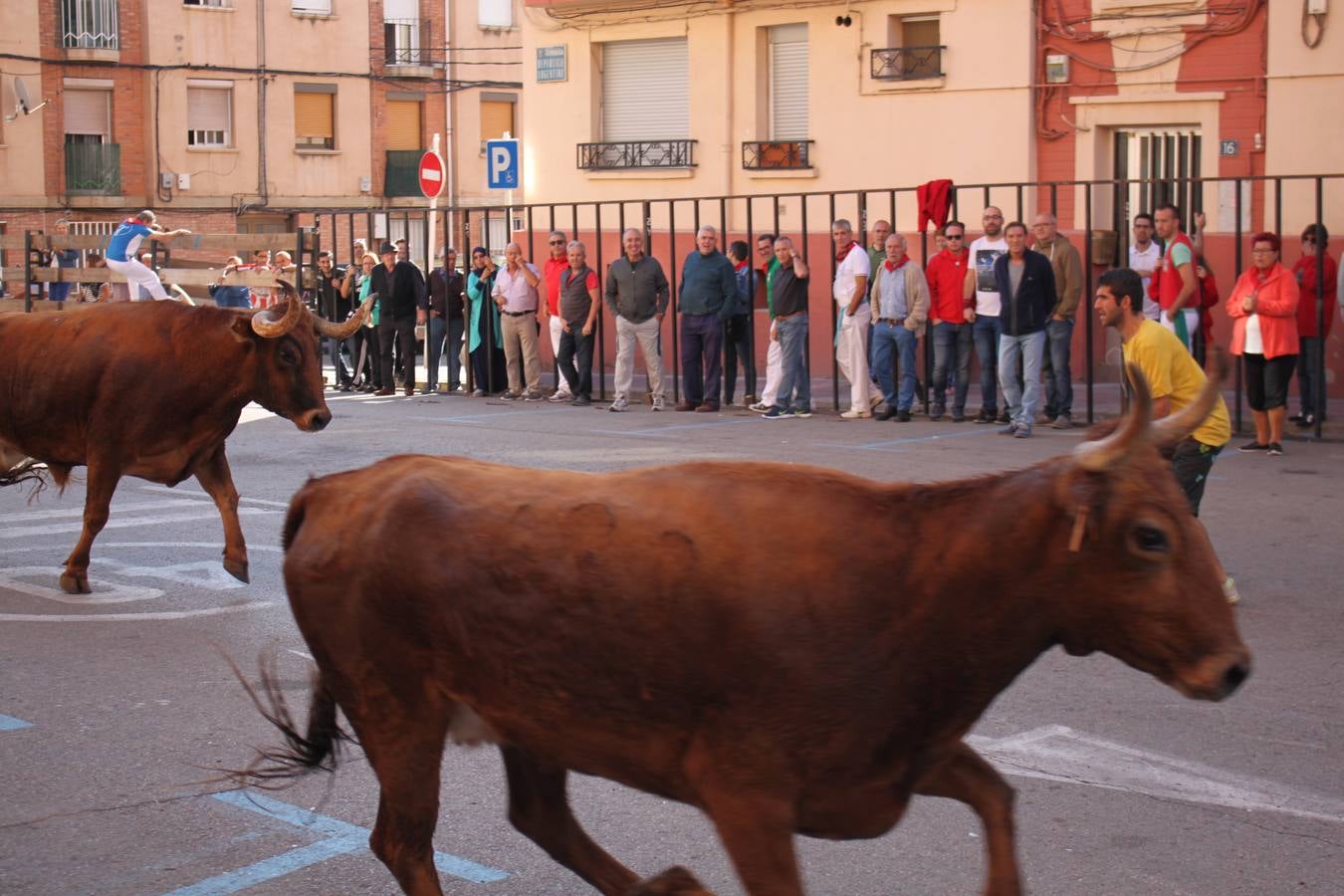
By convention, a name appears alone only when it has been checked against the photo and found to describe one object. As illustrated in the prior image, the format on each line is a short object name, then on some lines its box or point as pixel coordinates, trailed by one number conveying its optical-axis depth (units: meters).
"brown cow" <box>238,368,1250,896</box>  3.68
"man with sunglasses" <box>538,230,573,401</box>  21.11
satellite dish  41.59
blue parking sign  22.73
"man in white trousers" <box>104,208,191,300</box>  22.55
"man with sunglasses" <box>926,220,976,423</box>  17.64
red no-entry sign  24.09
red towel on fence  19.25
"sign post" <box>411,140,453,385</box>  24.08
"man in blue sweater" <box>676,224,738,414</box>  19.34
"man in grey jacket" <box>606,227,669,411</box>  19.64
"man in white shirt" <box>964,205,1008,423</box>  16.98
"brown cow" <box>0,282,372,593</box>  9.66
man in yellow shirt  8.55
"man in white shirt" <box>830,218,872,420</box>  18.19
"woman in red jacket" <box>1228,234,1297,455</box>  14.89
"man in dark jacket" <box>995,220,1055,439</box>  16.53
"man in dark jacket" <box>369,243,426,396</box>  22.83
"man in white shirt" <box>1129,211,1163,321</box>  17.09
